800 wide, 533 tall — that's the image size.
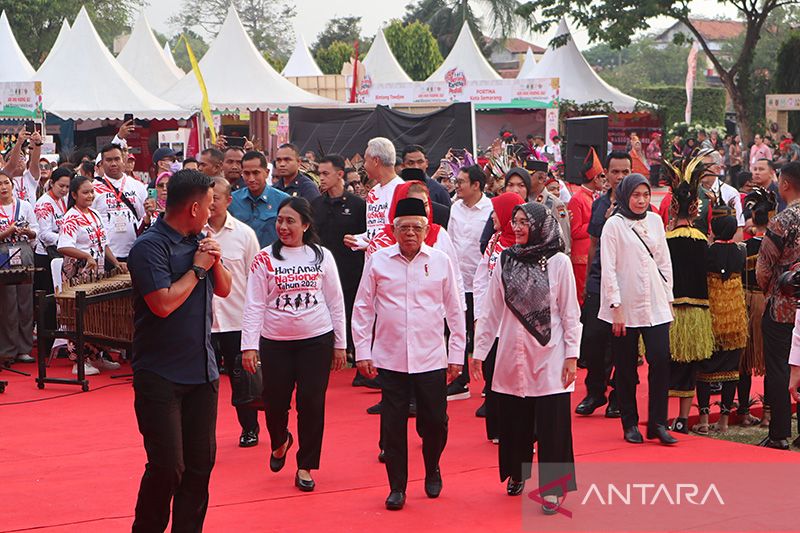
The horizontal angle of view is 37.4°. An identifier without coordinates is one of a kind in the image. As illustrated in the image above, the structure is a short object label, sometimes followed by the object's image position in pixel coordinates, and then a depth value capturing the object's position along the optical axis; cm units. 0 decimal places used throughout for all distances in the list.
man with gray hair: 1003
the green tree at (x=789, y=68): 3706
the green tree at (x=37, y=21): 5972
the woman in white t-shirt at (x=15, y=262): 1209
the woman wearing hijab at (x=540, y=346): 713
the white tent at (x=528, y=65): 4189
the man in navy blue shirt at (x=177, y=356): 565
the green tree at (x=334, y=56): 6100
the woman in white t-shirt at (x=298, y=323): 766
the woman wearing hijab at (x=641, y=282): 872
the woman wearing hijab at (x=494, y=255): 880
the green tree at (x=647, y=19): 3772
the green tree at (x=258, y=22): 10531
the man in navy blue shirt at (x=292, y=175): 1099
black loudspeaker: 1348
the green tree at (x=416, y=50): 6088
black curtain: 2144
